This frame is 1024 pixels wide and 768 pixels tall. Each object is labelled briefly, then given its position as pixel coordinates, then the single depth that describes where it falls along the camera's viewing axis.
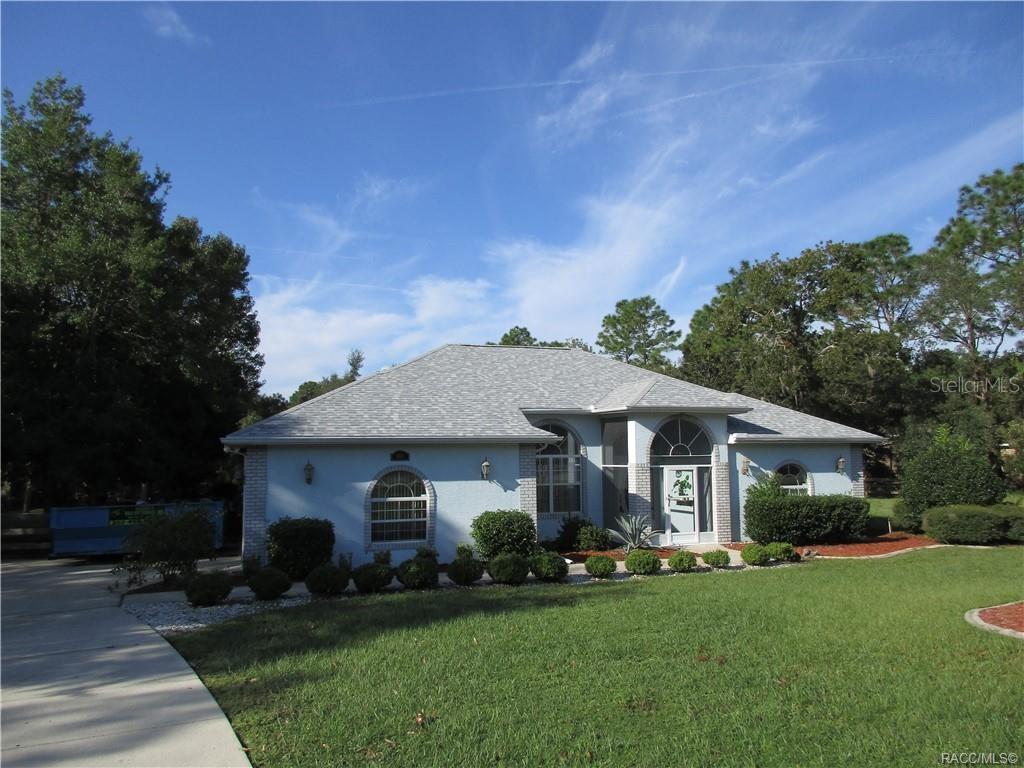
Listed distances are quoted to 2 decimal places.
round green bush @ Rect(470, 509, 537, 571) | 15.29
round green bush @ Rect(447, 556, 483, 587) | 12.95
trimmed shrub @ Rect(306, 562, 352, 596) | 12.05
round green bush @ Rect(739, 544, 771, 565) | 15.12
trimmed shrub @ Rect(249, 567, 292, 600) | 11.76
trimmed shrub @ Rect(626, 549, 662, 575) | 14.05
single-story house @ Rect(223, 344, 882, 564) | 15.20
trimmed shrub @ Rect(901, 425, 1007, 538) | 19.50
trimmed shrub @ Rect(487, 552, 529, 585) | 13.02
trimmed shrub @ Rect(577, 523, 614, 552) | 17.62
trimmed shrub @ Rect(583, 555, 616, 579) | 13.62
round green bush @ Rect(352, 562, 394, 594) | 12.31
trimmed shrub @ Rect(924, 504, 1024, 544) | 18.20
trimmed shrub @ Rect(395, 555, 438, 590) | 12.61
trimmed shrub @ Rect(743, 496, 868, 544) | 17.62
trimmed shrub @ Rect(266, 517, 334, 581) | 13.99
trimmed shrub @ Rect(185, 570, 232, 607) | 11.35
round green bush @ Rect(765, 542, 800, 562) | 15.41
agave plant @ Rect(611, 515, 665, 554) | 16.92
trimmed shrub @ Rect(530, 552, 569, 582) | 13.32
